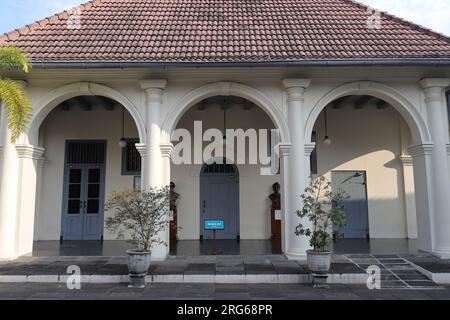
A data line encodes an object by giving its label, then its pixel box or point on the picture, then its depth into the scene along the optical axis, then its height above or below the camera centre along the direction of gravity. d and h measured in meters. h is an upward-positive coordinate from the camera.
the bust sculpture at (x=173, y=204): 10.14 +0.18
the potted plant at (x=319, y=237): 6.01 -0.48
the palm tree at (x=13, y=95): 6.61 +2.21
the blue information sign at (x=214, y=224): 7.74 -0.31
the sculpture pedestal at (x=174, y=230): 10.19 -0.58
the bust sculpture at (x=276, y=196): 10.34 +0.38
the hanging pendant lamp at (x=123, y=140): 10.28 +2.05
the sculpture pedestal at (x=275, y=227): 10.35 -0.51
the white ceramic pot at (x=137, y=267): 6.03 -0.97
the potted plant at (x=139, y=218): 6.05 -0.14
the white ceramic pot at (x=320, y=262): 6.00 -0.89
